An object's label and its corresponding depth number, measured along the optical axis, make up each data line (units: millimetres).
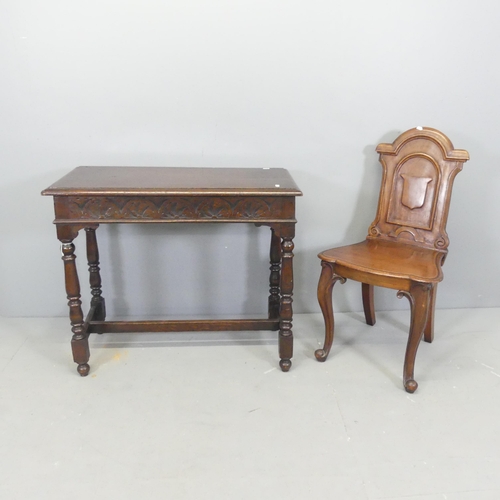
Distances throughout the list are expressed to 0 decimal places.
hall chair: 2311
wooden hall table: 2189
